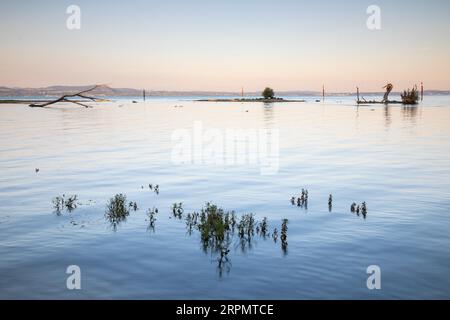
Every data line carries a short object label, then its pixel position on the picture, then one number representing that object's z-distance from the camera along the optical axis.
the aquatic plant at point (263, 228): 11.53
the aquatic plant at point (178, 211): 13.33
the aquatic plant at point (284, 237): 10.40
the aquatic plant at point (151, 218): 12.18
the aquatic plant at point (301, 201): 14.68
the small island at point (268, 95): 173.12
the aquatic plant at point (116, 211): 12.93
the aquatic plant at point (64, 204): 14.03
